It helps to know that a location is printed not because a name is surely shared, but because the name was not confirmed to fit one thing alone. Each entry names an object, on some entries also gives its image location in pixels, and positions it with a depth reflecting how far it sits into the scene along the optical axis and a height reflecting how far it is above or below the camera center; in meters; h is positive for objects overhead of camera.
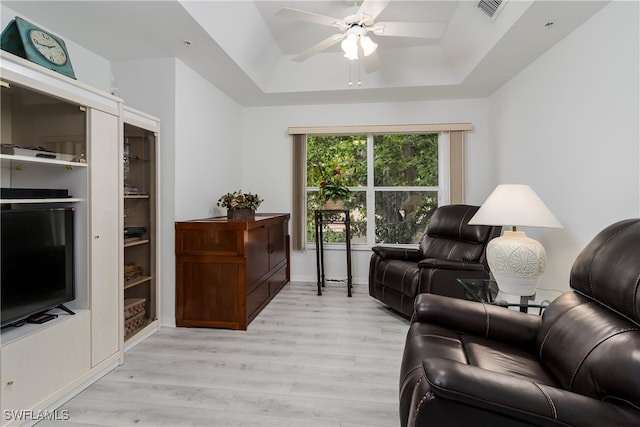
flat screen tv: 1.55 -0.26
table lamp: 1.93 -0.19
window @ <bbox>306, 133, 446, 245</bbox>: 4.25 +0.45
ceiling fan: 2.14 +1.32
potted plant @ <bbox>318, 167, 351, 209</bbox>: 3.98 +0.23
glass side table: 1.88 -0.53
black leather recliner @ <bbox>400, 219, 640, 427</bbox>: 0.90 -0.53
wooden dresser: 2.75 -0.53
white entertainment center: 1.56 +0.04
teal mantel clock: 1.76 +0.95
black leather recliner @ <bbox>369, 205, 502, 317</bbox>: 2.70 -0.46
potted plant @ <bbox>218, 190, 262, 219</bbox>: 3.07 +0.07
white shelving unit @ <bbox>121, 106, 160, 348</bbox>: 2.48 -0.07
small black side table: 3.80 -0.19
